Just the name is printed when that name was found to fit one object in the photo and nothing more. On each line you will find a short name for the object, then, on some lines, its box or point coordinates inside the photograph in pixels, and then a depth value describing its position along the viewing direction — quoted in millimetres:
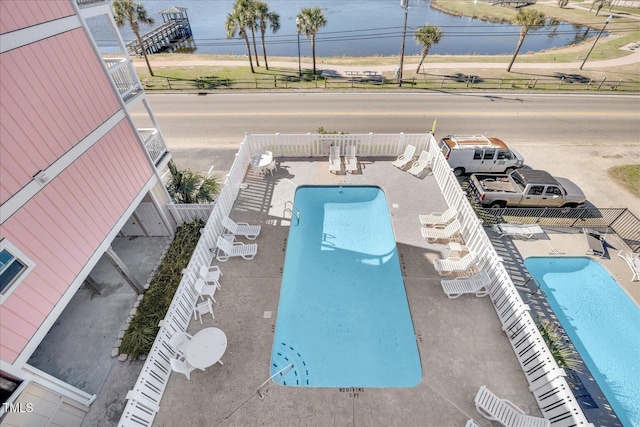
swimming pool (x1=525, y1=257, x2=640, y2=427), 8797
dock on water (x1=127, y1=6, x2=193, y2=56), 49938
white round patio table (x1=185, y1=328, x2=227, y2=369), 7844
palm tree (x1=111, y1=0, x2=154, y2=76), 27391
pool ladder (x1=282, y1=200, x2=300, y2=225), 13267
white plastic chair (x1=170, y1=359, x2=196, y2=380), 7591
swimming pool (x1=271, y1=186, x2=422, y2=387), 8672
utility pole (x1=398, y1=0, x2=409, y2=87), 23922
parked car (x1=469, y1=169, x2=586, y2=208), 14023
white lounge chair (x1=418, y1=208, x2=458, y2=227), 12102
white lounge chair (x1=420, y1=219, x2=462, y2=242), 11594
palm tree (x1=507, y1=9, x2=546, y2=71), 28609
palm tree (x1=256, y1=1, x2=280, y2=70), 28844
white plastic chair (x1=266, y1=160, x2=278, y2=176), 15410
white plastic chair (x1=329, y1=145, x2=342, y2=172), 15519
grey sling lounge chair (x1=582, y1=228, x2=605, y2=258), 12421
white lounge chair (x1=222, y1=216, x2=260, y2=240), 11836
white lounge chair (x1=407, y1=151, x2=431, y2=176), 15164
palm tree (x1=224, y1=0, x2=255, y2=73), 28766
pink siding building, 6434
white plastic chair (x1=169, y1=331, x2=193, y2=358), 8094
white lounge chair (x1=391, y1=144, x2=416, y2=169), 15594
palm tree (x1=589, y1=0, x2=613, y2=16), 70031
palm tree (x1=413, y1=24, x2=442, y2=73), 27594
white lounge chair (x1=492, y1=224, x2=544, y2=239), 13258
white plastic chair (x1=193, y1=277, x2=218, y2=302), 9262
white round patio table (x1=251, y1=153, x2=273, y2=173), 15219
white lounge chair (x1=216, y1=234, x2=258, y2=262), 10945
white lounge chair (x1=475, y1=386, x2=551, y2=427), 6945
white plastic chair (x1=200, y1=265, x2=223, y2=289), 9727
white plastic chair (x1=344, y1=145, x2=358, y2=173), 15594
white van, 15977
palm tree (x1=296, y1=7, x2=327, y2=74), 28844
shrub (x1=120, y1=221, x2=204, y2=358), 9305
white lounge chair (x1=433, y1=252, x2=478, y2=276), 10250
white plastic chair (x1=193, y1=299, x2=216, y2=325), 9328
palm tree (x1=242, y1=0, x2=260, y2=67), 28781
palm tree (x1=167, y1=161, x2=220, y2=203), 13422
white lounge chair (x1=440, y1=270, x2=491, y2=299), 9703
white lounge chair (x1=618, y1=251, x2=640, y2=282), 11516
